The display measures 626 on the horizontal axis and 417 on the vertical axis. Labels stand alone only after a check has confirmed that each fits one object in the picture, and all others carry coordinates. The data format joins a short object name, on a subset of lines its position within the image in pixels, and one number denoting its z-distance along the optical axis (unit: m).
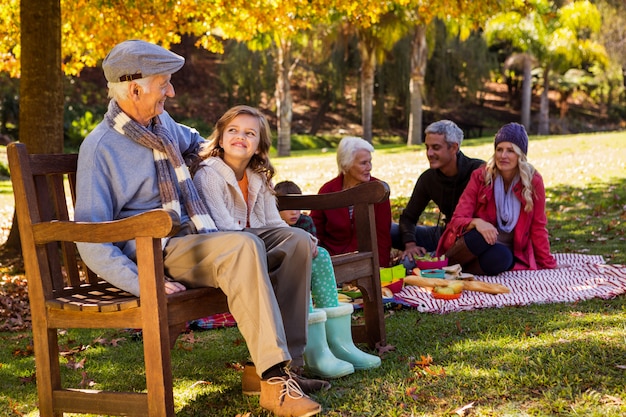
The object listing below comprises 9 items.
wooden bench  2.98
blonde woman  6.35
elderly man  3.15
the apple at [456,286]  5.70
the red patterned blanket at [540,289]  5.35
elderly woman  6.15
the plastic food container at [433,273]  6.20
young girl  3.71
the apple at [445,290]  5.67
